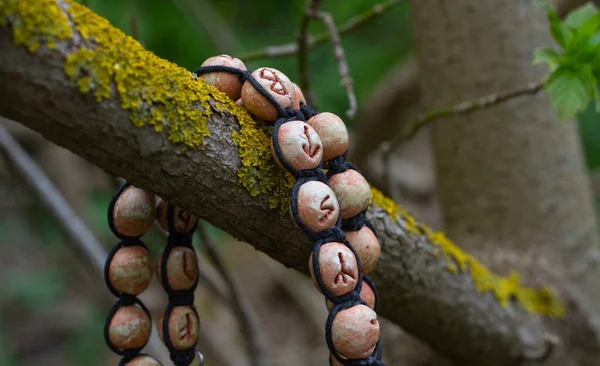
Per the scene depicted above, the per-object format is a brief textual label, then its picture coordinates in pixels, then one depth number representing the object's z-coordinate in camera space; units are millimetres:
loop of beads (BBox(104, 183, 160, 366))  614
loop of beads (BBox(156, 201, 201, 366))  623
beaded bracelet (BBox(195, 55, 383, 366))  591
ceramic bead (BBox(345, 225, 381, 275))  613
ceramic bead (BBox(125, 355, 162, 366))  622
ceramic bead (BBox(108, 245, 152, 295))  619
